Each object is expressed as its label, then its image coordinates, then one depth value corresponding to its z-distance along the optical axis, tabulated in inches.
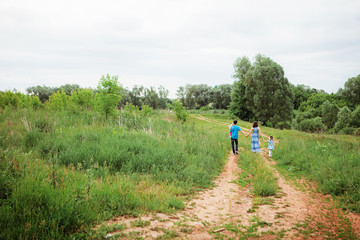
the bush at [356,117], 1958.7
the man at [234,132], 460.0
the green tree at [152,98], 2479.6
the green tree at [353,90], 2373.0
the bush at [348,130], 1762.6
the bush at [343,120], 1974.7
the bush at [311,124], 2204.7
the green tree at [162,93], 2026.3
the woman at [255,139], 471.5
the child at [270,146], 465.4
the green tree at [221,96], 3523.6
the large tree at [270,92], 1456.3
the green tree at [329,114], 2362.2
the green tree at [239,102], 1764.1
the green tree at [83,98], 787.3
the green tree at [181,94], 4097.7
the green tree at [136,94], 3139.8
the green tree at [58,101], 691.9
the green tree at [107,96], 562.9
